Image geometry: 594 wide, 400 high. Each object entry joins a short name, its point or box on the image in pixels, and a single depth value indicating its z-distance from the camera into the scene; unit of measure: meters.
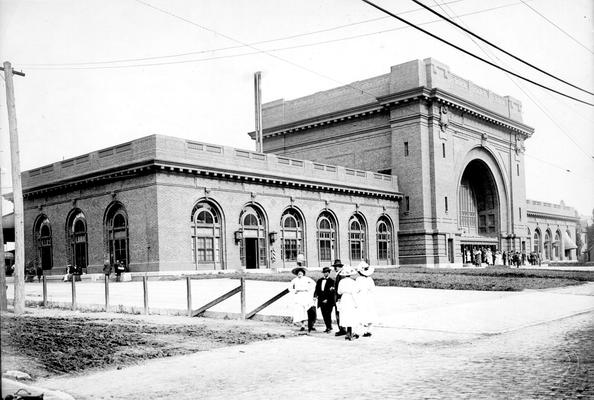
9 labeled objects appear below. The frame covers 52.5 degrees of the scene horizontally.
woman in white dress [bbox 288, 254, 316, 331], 12.84
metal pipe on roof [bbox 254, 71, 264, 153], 48.06
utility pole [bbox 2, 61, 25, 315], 16.22
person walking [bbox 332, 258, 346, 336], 12.27
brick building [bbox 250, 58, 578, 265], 45.75
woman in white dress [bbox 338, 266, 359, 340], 11.82
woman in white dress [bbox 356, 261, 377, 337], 11.92
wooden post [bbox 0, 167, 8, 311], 15.60
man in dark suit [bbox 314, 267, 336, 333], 12.85
